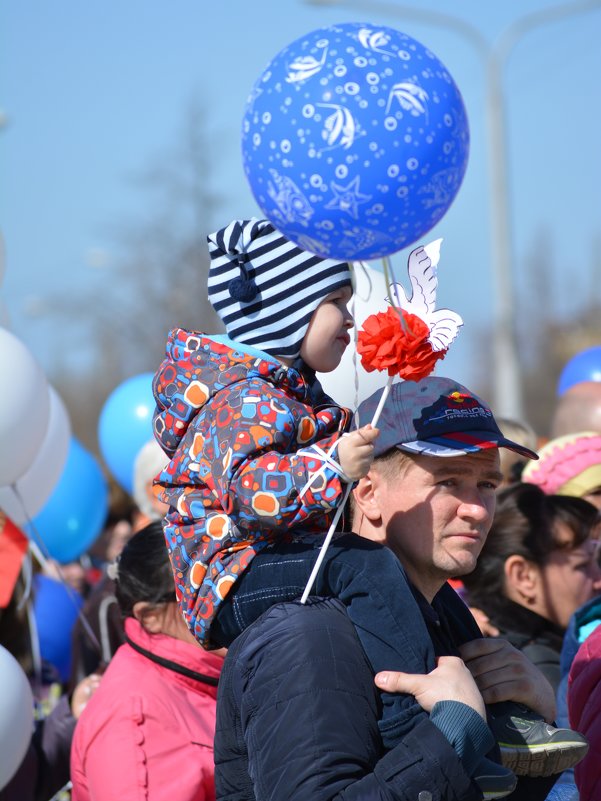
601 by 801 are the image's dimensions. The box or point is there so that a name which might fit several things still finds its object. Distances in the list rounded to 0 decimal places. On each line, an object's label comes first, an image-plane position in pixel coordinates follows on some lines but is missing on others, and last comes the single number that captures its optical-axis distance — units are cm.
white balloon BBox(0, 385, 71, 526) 973
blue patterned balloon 434
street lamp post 2972
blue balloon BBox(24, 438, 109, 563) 1454
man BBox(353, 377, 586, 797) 501
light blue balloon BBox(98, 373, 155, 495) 1503
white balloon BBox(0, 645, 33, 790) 692
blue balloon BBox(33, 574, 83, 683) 1173
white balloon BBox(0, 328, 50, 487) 838
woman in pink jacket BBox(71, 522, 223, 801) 626
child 467
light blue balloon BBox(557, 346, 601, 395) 1498
